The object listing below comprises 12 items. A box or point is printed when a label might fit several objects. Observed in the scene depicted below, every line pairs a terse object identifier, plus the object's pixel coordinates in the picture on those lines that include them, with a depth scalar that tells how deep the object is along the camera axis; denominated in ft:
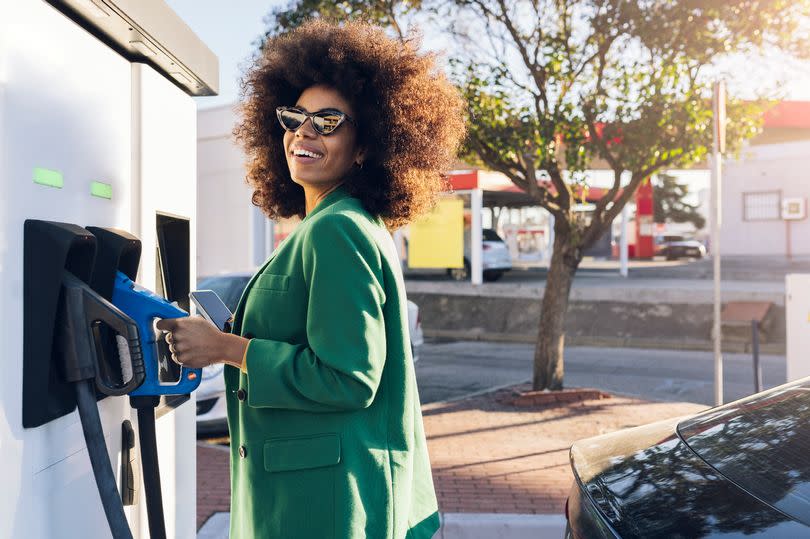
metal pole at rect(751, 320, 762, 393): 24.31
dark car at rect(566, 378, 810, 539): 6.23
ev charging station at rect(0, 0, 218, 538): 5.12
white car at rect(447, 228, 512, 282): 67.67
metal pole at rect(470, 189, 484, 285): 59.36
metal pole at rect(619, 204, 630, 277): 77.61
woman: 5.78
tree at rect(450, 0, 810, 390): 25.61
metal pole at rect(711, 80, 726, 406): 20.13
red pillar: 112.06
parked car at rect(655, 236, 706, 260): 118.83
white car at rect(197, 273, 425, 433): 22.33
